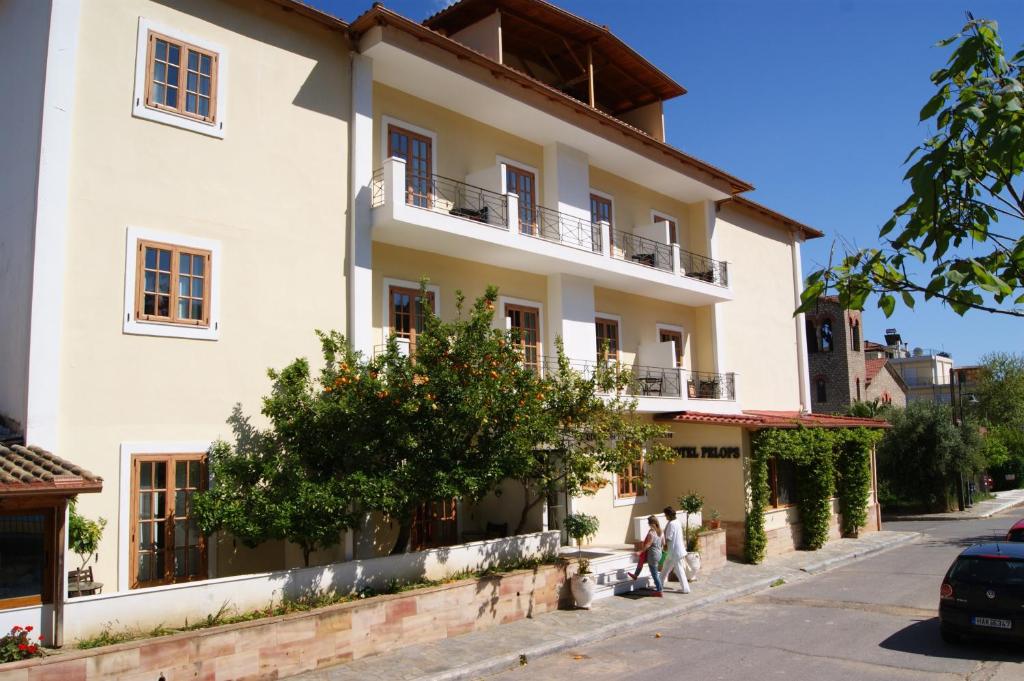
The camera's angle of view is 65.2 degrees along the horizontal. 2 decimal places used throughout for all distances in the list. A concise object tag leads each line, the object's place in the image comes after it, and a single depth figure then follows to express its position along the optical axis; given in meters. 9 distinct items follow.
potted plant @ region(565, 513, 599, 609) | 14.49
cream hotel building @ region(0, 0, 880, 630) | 11.46
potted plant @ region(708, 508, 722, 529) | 19.64
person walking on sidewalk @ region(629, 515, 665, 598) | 15.82
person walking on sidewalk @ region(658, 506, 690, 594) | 16.09
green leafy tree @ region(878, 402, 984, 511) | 33.50
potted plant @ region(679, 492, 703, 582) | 17.33
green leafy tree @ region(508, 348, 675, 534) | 14.18
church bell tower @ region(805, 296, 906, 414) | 42.66
